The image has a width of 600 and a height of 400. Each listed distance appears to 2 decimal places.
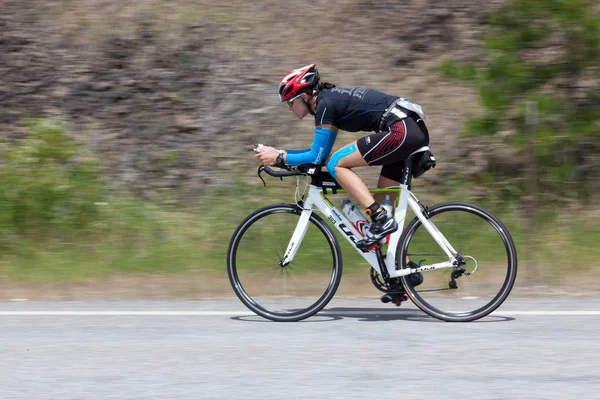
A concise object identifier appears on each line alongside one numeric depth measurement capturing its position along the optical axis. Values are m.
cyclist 12.93
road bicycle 13.18
